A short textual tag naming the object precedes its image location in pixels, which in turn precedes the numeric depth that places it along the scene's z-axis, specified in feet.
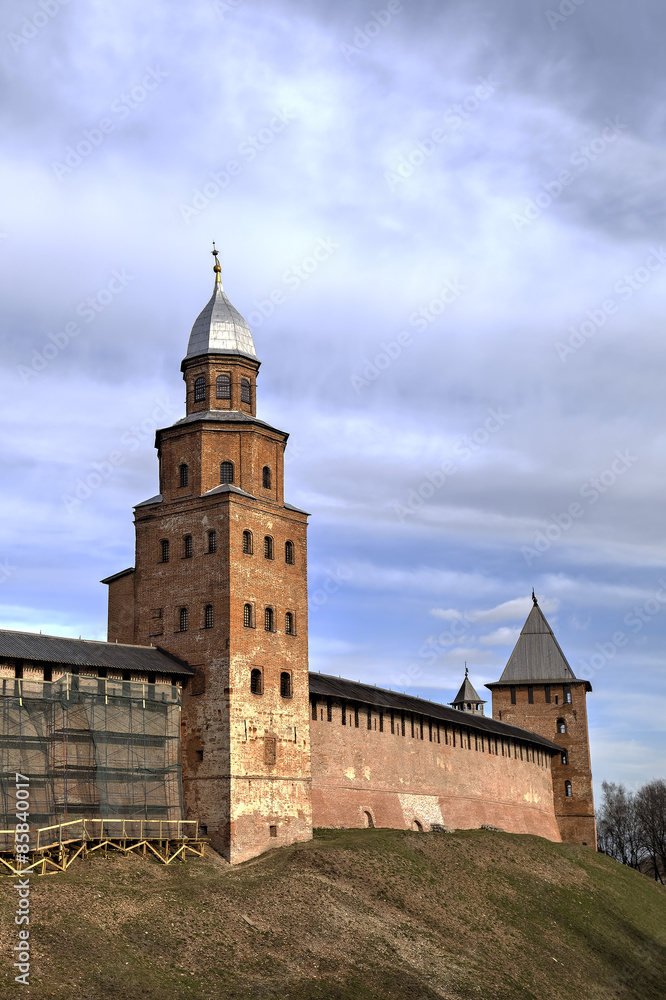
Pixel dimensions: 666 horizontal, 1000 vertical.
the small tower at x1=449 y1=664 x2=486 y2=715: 301.22
